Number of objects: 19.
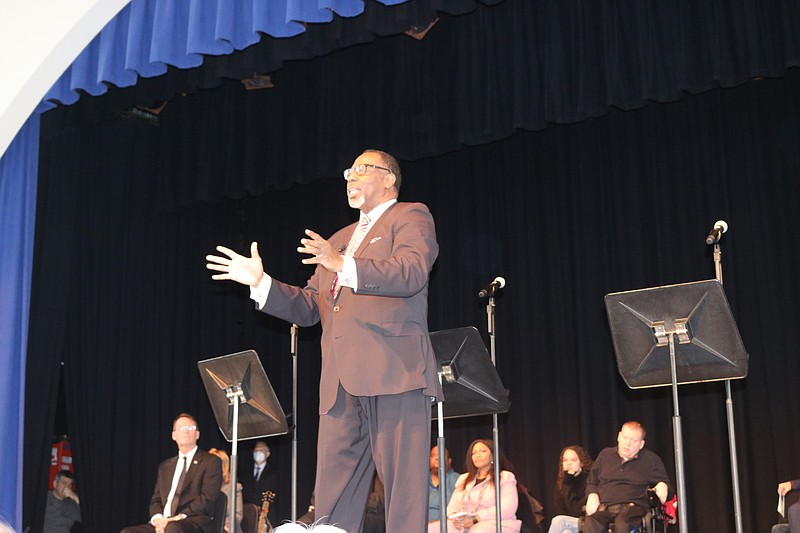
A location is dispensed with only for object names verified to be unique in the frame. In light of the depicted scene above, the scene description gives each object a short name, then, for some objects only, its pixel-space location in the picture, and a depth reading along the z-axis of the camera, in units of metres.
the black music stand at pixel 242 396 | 4.62
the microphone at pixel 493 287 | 4.80
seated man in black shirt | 5.68
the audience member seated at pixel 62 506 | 7.82
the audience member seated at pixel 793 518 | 5.11
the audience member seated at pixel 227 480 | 7.09
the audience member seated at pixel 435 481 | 6.86
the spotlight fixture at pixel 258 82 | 7.22
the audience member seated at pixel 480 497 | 5.79
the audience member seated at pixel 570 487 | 6.34
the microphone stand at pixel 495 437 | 4.58
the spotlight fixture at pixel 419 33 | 6.43
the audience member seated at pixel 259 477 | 8.15
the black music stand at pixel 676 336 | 3.53
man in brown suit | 2.94
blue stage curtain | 4.98
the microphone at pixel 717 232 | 3.99
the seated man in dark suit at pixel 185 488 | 6.08
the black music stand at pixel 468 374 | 4.01
